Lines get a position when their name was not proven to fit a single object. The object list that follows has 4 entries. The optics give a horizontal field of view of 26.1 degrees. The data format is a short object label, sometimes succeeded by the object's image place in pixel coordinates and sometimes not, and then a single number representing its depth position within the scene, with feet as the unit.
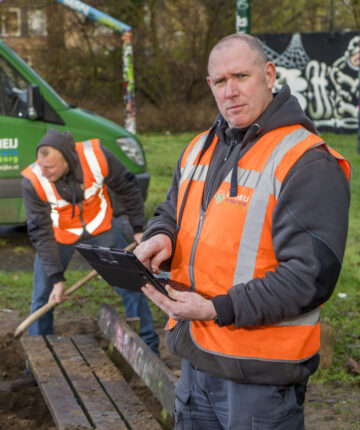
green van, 28.96
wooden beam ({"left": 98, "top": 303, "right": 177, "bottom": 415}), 12.58
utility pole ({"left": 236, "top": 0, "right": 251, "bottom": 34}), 41.29
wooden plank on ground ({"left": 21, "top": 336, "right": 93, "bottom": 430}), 12.82
